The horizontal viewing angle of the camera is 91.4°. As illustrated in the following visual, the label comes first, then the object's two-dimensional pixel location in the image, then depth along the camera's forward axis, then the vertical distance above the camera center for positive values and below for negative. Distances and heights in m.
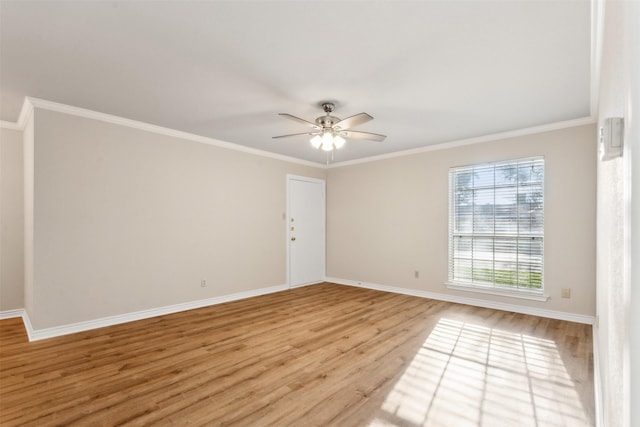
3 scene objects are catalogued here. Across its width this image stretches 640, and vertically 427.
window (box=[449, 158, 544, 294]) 4.22 -0.17
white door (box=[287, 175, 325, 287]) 6.00 -0.34
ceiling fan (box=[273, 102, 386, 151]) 3.32 +0.90
